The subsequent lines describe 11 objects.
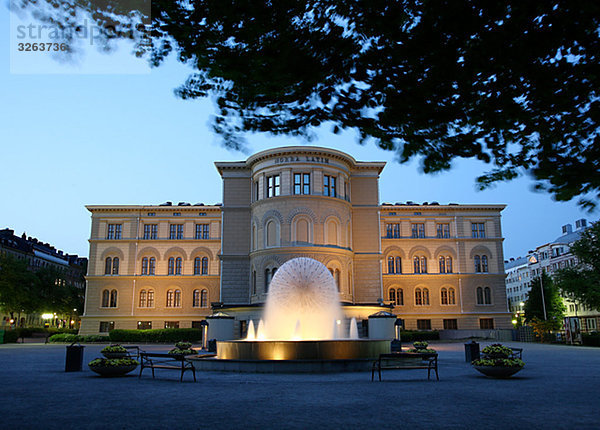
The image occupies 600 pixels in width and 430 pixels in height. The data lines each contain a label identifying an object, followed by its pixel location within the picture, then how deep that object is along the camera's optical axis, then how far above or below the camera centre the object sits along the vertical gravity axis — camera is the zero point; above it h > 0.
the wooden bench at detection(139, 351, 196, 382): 14.21 -1.14
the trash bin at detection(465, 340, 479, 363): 20.06 -1.46
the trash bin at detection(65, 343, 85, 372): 17.12 -1.40
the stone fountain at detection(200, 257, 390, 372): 16.70 -0.75
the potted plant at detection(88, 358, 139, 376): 15.01 -1.45
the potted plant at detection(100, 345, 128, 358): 17.81 -1.19
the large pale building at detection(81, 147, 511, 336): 44.09 +6.58
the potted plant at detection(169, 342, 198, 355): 23.04 -1.53
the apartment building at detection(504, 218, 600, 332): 78.50 +8.83
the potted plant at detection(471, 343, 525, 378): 14.23 -1.47
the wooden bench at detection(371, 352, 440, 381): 14.83 -1.76
